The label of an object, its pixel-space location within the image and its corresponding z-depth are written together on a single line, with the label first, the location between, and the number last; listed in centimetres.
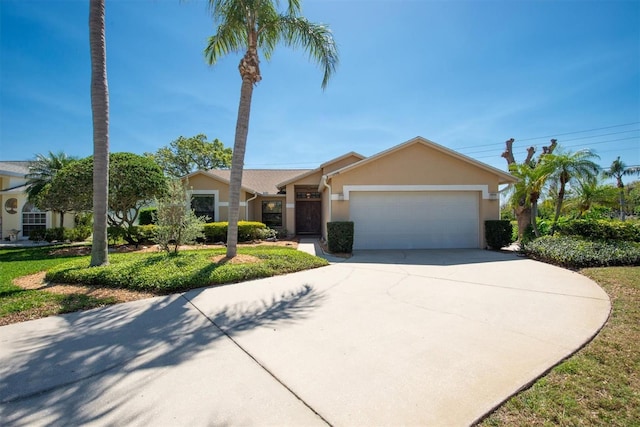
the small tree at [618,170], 3584
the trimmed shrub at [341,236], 1092
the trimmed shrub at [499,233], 1150
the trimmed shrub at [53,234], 1596
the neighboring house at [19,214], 1816
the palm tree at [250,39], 820
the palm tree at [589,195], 1160
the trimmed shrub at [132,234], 1282
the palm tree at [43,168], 1688
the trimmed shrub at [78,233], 1633
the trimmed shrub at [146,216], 1641
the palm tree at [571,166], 1092
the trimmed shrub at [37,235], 1628
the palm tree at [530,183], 1141
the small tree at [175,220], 826
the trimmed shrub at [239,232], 1438
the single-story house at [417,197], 1183
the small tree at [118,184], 1125
